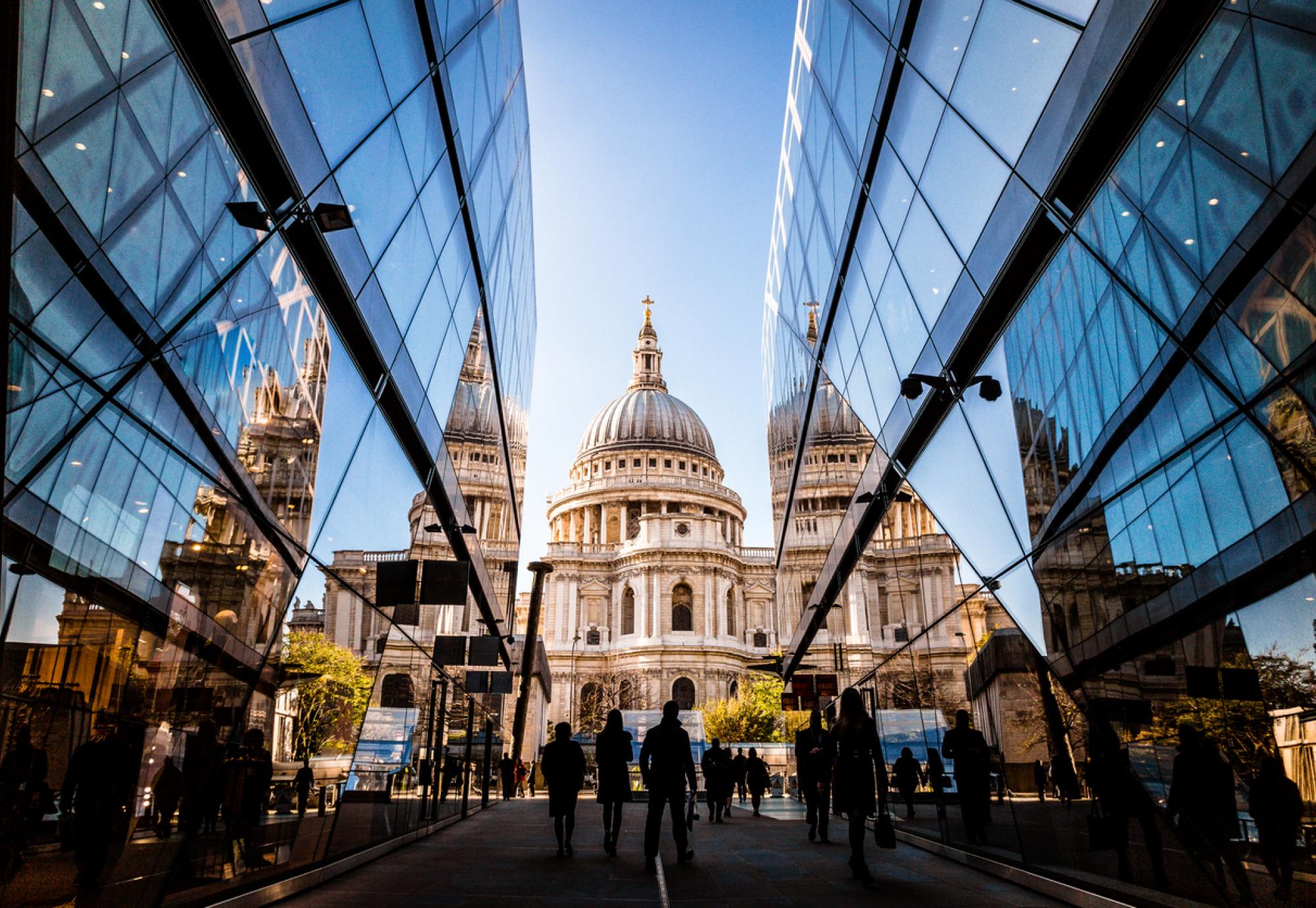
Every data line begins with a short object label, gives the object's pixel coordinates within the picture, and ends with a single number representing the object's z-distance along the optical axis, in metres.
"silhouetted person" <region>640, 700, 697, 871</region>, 9.38
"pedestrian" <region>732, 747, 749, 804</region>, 24.31
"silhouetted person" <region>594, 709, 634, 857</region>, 10.34
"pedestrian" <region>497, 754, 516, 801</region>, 29.88
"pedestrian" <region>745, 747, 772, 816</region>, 20.84
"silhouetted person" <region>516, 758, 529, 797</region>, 35.16
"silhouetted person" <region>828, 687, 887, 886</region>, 8.25
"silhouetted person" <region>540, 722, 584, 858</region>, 10.55
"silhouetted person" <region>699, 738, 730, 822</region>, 17.84
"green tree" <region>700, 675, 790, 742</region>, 68.81
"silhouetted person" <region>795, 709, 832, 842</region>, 12.31
